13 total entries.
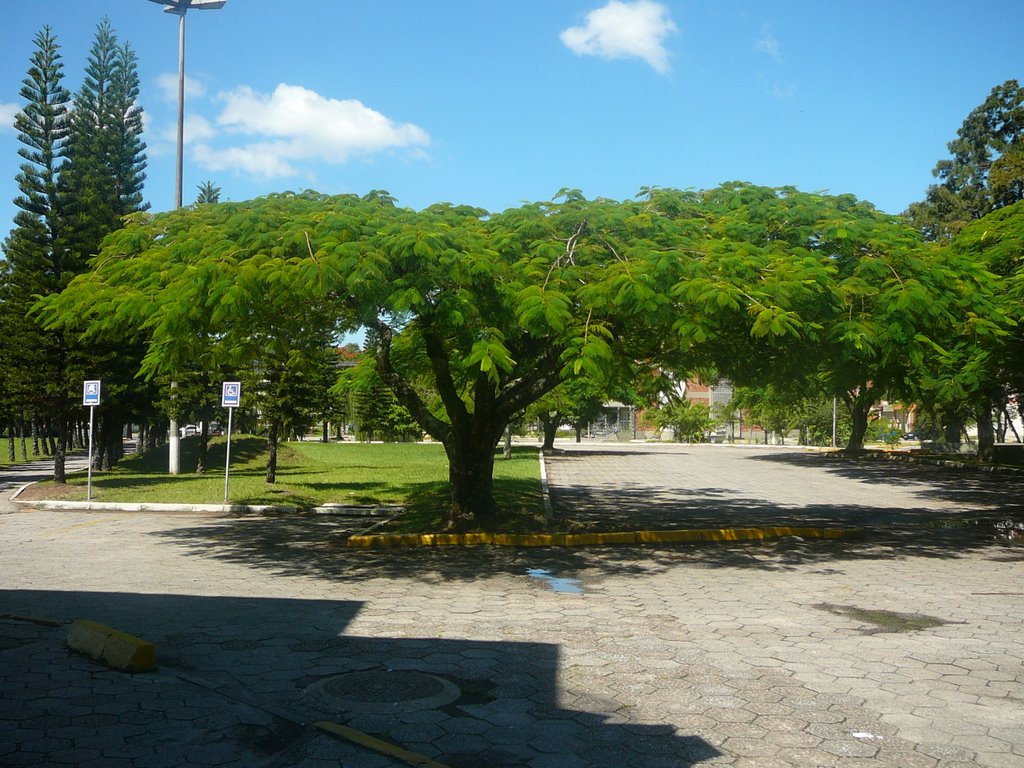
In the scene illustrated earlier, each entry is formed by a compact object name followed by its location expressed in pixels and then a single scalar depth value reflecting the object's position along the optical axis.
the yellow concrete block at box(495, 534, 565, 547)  13.73
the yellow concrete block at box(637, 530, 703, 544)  14.21
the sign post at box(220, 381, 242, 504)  19.00
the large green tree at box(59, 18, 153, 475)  26.16
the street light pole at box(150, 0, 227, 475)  23.86
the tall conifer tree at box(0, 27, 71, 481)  23.48
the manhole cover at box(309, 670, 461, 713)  5.71
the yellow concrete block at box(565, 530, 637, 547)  13.82
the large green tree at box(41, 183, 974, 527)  10.09
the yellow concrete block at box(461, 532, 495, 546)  13.77
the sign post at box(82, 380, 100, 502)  19.33
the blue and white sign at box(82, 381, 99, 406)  19.33
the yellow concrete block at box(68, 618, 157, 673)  6.21
